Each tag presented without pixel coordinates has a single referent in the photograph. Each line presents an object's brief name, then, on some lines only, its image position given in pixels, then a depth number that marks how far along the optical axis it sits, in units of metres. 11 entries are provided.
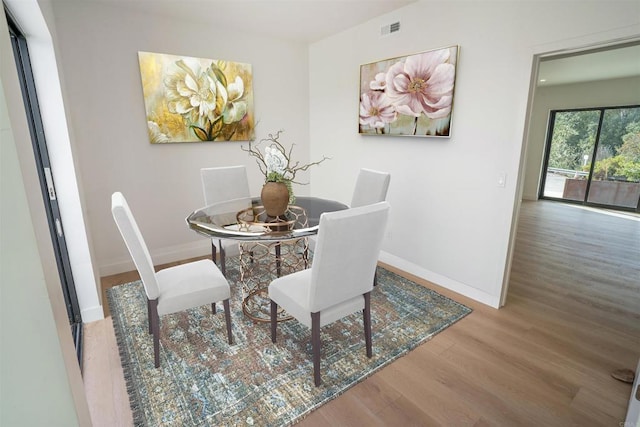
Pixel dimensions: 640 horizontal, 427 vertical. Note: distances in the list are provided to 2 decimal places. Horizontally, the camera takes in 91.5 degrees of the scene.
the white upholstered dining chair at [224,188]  2.89
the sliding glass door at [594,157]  6.12
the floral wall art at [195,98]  3.17
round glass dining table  2.07
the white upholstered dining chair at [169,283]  1.73
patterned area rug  1.67
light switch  2.48
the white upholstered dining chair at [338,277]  1.61
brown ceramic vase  2.31
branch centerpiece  2.28
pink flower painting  2.73
